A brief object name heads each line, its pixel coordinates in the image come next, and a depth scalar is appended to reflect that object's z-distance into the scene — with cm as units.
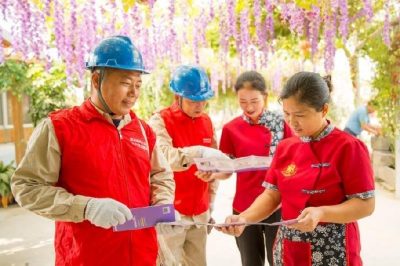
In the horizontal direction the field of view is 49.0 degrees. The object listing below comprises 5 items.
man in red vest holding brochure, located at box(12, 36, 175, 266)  151
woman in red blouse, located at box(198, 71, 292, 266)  262
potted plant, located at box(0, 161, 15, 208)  685
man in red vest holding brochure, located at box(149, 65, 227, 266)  268
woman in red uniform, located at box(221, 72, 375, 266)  153
